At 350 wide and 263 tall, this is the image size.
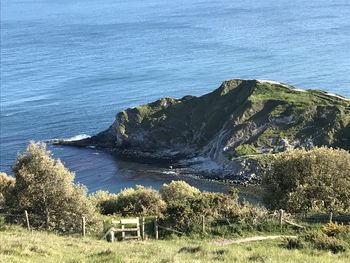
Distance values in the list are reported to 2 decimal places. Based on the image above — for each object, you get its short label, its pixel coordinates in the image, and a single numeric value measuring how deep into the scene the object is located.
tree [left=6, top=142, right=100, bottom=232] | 35.16
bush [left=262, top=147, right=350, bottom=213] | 41.44
